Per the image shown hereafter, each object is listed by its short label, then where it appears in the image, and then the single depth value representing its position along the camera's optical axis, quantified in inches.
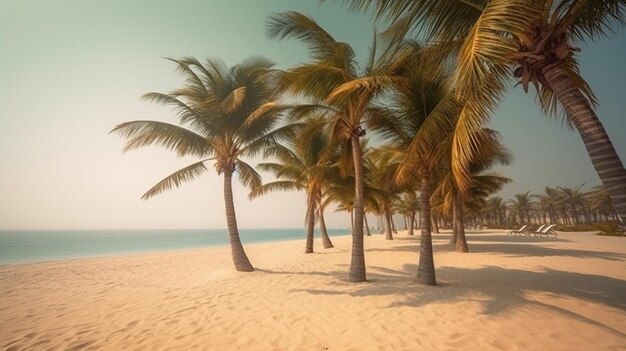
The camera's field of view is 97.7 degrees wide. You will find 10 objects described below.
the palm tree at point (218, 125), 406.3
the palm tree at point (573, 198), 2377.6
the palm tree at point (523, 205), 2664.9
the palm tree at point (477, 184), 603.8
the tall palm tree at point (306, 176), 612.5
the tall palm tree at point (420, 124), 248.2
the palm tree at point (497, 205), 2672.0
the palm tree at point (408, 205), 1611.7
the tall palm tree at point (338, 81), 298.6
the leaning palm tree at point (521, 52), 126.9
